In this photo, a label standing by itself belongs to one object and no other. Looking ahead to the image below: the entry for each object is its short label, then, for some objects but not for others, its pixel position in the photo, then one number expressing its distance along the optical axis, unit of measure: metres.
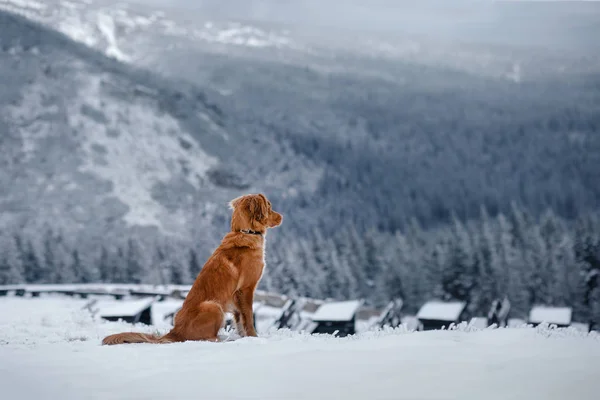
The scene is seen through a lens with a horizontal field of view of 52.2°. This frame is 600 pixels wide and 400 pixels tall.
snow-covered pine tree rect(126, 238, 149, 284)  66.06
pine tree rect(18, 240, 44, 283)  63.69
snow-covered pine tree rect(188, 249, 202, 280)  61.56
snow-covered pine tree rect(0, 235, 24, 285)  59.72
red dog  7.17
